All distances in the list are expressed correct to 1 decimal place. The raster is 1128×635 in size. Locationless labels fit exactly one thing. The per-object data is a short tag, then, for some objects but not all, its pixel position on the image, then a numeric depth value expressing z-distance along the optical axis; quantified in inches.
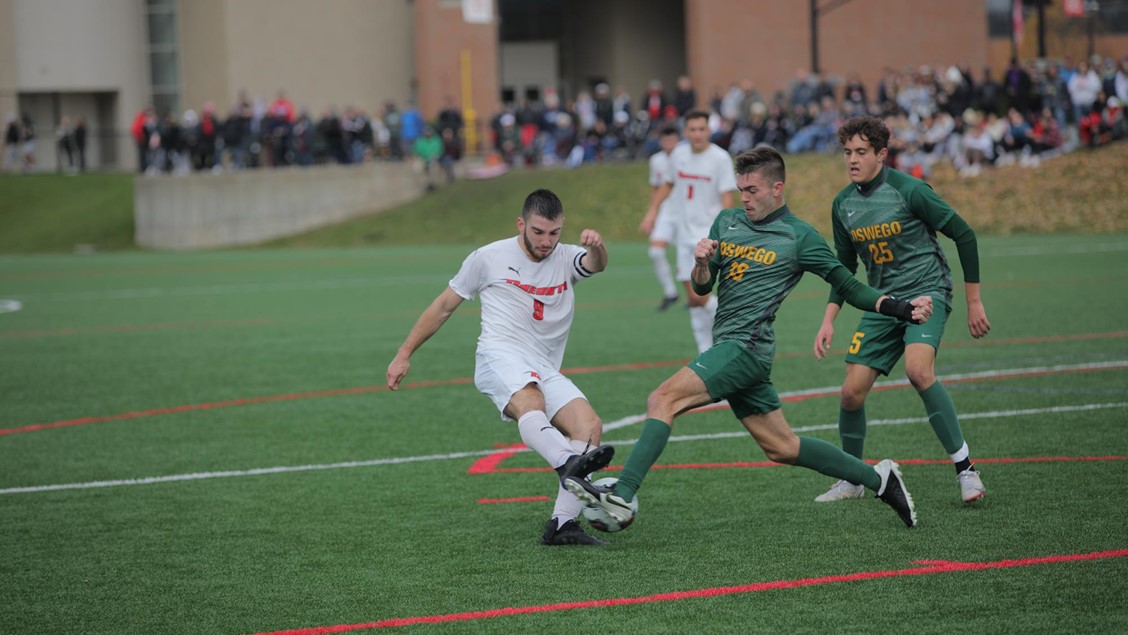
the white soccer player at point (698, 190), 986.1
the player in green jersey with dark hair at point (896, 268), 561.9
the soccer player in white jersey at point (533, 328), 527.8
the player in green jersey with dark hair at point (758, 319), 510.9
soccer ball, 495.8
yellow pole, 3620.3
